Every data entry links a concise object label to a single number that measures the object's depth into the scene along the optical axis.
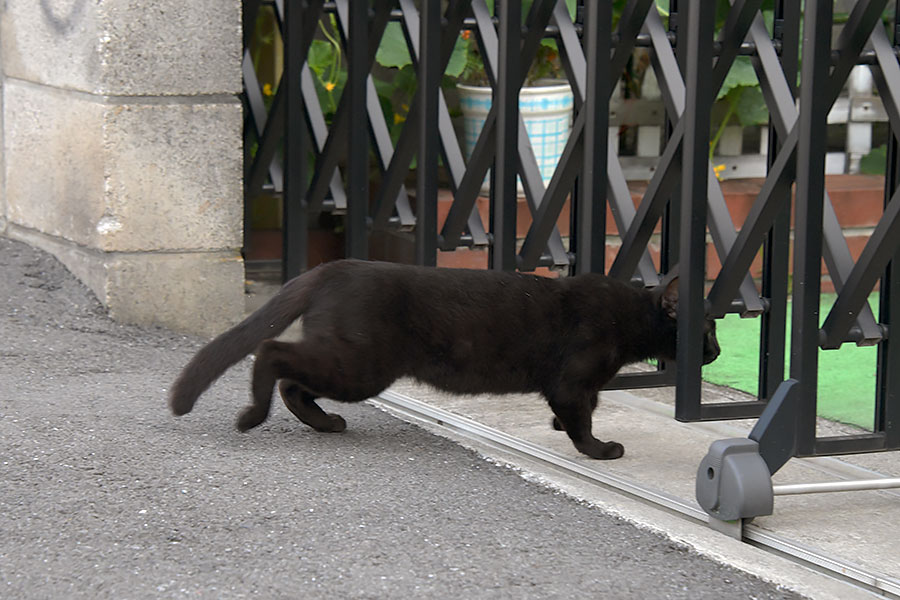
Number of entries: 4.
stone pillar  8.55
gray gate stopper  5.31
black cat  6.29
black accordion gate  5.57
